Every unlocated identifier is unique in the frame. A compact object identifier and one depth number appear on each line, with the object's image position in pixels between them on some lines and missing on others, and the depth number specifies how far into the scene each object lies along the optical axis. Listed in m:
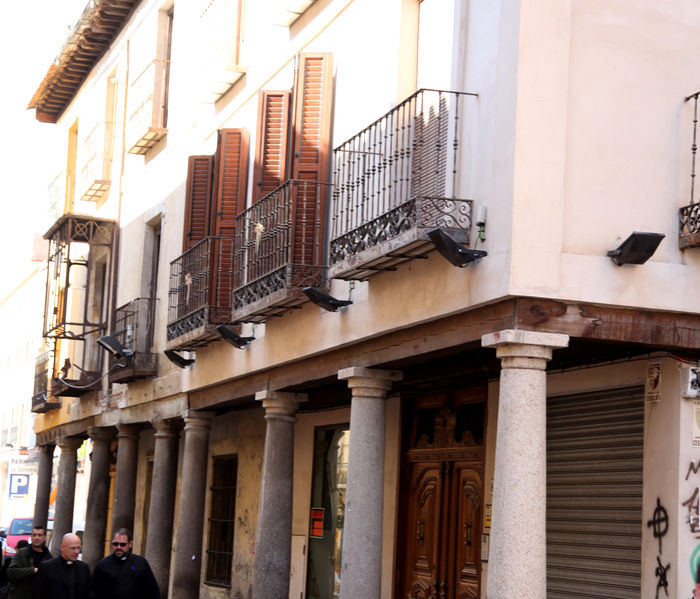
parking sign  33.91
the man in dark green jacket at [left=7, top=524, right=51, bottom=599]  12.05
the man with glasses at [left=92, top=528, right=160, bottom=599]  11.45
